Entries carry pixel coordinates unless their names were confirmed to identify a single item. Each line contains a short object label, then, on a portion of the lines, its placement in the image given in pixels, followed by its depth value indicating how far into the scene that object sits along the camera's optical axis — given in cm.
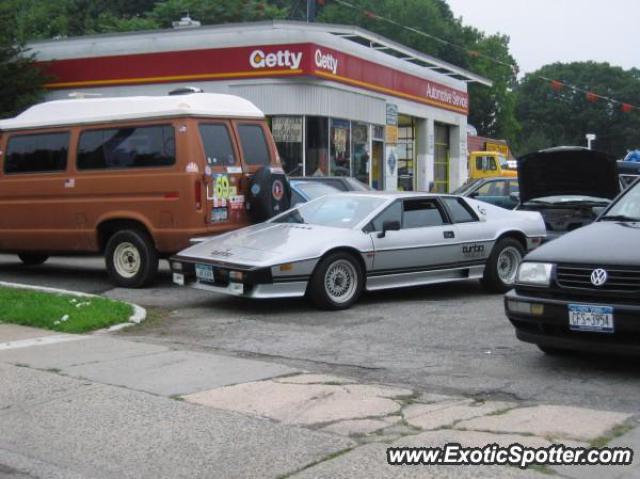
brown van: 1048
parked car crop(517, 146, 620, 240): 1246
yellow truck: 3284
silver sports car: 898
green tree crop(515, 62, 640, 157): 8962
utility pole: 3262
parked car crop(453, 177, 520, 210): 1908
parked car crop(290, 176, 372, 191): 1469
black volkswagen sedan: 587
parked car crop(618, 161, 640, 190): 1836
